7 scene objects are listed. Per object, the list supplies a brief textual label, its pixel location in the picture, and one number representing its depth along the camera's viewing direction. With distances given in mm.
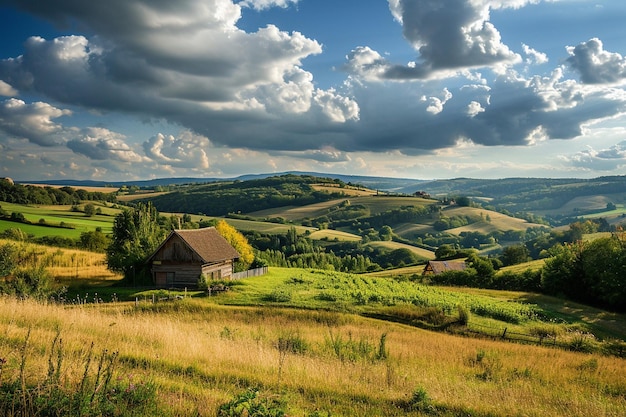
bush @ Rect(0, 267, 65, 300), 27000
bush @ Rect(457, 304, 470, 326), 30438
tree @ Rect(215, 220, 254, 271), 55594
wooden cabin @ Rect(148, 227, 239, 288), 44062
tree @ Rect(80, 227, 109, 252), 65869
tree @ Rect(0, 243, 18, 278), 35062
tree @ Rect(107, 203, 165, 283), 46969
